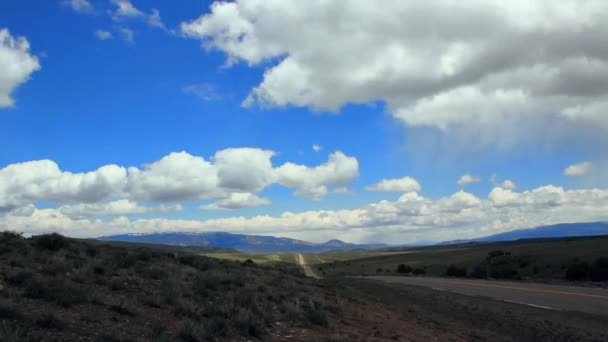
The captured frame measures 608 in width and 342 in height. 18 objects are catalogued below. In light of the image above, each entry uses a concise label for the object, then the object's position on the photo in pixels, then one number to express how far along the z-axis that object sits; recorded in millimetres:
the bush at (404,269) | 66000
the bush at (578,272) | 39938
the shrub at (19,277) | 11298
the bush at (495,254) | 66044
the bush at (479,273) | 48178
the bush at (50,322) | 8523
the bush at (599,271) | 38750
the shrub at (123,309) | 10563
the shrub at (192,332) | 9477
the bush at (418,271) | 61688
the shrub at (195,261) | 23000
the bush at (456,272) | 52638
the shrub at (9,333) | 7016
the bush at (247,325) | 10975
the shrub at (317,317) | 13633
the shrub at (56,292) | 10266
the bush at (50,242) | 19758
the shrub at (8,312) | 8422
